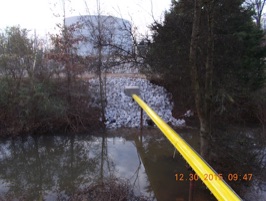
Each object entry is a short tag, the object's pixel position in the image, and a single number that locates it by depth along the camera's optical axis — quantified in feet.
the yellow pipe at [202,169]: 8.57
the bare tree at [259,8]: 64.36
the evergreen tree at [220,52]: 22.40
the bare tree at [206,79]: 13.89
